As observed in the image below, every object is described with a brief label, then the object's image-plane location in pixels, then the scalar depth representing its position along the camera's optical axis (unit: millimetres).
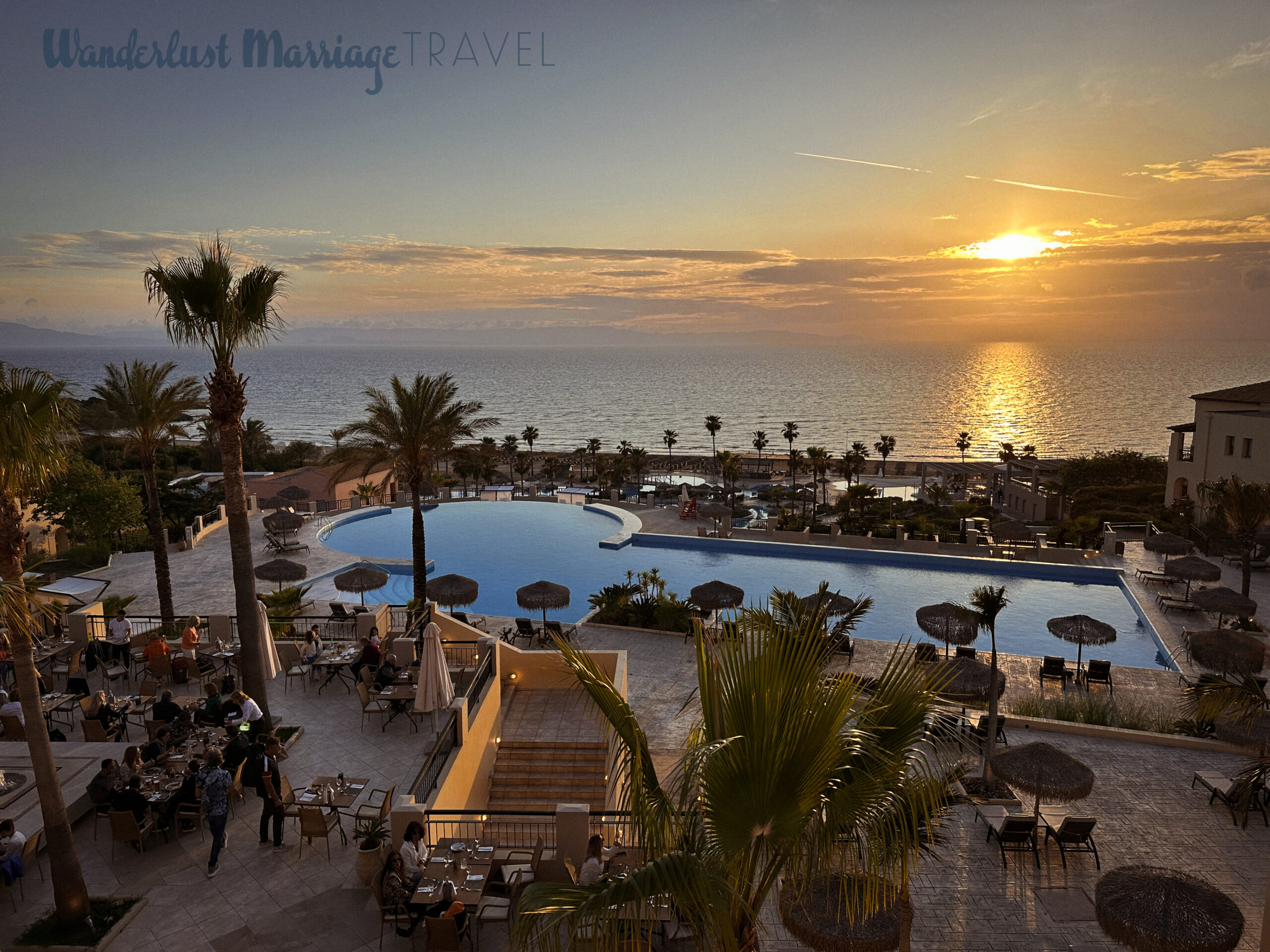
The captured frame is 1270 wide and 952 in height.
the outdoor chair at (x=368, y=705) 13758
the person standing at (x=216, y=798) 9336
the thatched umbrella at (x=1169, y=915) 7832
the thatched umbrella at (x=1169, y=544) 25047
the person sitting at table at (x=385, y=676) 14195
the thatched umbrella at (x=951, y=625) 17203
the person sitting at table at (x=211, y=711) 12633
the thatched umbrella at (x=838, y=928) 7930
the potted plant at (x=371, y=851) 9062
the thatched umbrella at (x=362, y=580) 20672
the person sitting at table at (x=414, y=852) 8609
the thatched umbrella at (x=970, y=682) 14664
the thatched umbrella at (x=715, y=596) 19766
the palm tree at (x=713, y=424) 67500
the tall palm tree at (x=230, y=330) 11883
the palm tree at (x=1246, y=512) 21891
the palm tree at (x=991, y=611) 12516
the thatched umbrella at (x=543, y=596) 20188
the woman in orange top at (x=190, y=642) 15522
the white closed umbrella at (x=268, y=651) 13555
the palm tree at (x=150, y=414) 20672
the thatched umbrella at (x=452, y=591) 20094
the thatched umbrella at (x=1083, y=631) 17359
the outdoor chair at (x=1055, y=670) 18109
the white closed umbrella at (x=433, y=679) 13141
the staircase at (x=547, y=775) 13688
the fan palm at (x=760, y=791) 3842
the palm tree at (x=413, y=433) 22453
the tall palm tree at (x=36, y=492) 7738
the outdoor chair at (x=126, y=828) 9656
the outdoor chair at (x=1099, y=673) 17469
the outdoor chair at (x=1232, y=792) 11656
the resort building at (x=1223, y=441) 33656
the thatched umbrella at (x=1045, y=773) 10695
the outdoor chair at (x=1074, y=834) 10656
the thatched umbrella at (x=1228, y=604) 19375
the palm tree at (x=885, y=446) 67188
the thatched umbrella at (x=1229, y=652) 15898
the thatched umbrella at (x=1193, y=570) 21672
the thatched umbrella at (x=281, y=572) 22547
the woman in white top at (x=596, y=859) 8477
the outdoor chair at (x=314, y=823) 9625
